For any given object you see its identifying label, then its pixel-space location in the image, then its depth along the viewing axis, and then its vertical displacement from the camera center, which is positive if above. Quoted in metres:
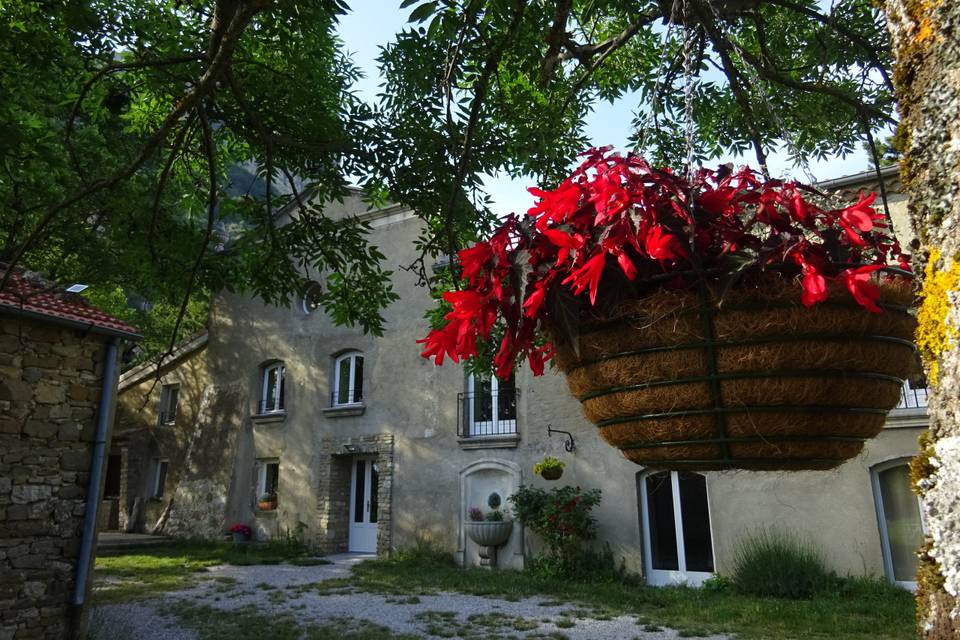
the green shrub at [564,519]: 10.13 -0.47
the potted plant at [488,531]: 11.10 -0.69
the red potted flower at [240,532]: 14.41 -0.87
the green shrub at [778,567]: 8.48 -1.05
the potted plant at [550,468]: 10.75 +0.33
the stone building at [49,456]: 6.28 +0.38
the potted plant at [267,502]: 14.66 -0.23
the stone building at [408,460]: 8.72 +0.55
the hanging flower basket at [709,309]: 1.23 +0.34
